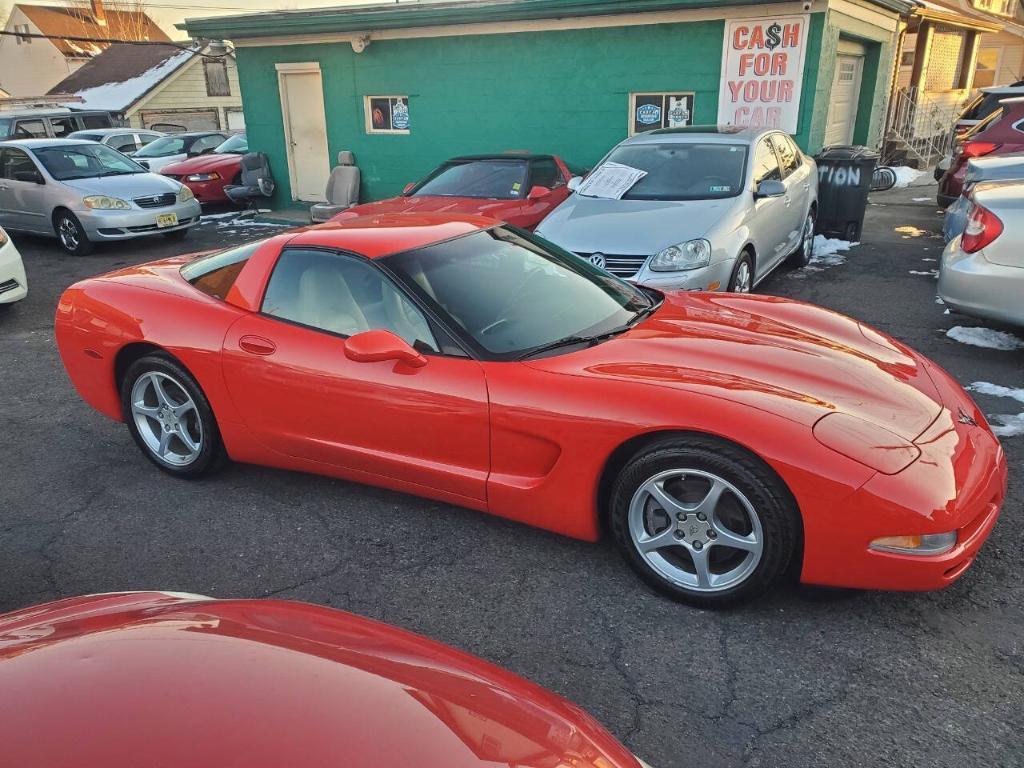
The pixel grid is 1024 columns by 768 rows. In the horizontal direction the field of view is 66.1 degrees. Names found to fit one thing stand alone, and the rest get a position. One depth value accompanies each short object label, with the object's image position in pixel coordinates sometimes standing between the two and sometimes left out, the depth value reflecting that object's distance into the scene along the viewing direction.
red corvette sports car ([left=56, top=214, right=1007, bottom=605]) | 2.69
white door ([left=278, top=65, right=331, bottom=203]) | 12.99
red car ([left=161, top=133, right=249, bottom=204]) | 13.91
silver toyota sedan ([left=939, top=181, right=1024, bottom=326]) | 5.14
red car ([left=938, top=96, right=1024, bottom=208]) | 9.59
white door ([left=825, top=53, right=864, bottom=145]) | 12.12
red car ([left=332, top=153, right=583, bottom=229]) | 8.17
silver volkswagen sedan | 5.91
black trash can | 9.19
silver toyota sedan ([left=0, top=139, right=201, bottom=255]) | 10.59
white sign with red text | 9.48
